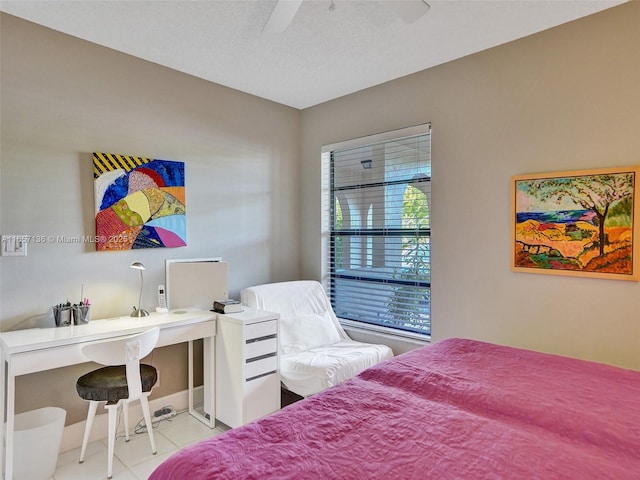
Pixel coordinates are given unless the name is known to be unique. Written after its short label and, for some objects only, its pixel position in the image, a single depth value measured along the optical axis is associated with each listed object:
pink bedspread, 1.12
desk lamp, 2.65
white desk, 1.96
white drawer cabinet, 2.61
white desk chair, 2.13
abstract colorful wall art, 2.64
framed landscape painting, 2.17
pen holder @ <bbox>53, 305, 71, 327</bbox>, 2.38
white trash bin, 2.07
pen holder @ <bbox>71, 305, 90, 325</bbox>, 2.44
